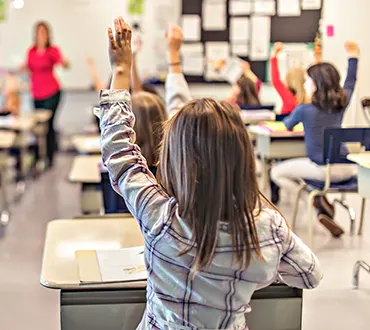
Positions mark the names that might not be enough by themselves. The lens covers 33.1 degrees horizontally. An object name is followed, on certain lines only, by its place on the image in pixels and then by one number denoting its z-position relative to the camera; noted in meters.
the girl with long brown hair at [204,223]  1.32
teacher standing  6.80
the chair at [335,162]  3.48
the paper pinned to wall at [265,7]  5.87
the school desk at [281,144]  4.17
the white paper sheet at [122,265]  1.77
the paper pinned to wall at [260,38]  6.38
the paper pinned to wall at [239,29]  6.94
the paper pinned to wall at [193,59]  7.23
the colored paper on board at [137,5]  7.25
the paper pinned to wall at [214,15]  7.07
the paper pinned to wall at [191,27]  7.16
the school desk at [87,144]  4.10
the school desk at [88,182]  3.46
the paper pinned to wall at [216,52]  7.18
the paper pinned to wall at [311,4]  4.10
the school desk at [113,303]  1.75
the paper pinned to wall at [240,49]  7.07
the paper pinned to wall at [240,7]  6.79
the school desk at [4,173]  4.75
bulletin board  4.41
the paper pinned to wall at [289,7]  4.65
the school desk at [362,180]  3.02
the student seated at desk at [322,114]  3.78
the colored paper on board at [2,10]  7.28
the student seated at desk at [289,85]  4.48
